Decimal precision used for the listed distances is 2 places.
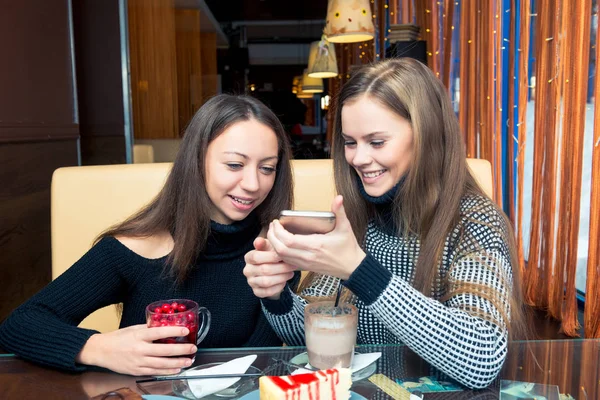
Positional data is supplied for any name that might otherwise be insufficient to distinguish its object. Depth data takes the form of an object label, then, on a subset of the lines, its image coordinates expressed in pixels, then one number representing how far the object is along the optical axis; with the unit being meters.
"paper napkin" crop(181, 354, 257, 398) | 1.04
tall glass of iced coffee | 1.08
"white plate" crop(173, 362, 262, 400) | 1.03
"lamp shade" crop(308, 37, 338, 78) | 5.82
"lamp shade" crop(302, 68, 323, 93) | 8.66
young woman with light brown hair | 1.08
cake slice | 0.91
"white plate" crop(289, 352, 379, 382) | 1.10
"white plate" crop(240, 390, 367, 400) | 1.01
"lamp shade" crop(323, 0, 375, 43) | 3.79
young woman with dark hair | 1.48
